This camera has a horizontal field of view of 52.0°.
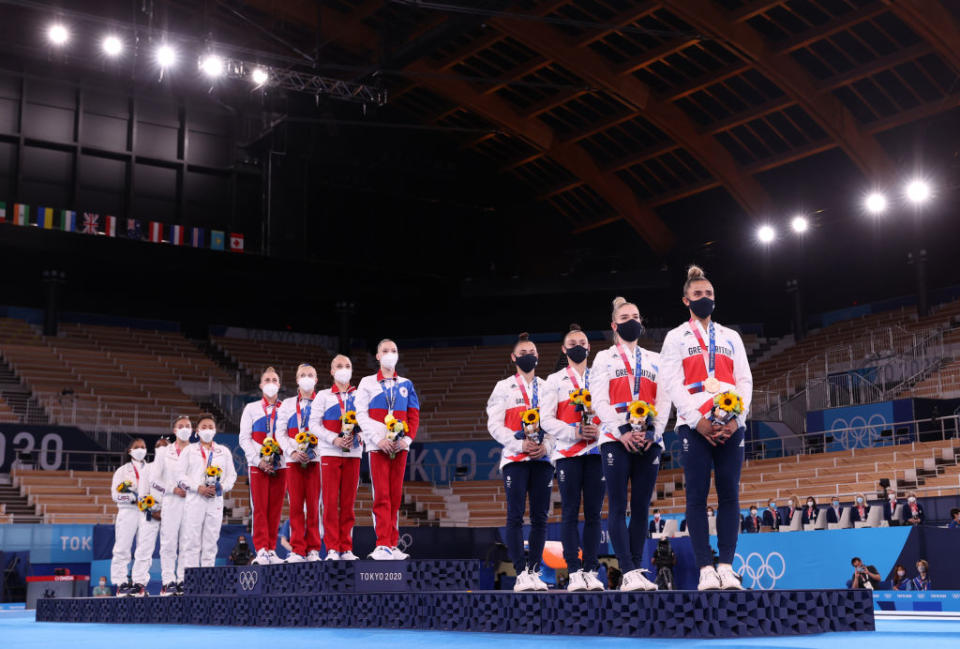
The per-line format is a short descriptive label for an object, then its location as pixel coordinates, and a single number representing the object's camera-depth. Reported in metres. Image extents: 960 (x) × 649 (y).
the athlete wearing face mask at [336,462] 9.87
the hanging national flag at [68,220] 28.75
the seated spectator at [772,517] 18.36
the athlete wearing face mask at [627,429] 7.01
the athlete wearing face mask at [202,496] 12.44
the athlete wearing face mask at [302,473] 10.30
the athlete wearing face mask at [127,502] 13.90
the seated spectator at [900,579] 14.23
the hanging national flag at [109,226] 29.25
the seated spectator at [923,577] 14.04
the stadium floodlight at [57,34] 23.28
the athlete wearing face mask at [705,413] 6.38
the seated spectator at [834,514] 17.69
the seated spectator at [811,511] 17.81
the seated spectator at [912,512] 16.22
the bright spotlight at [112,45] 22.83
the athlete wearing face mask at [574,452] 7.64
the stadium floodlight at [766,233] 29.41
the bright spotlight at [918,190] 25.20
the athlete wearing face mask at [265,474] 10.99
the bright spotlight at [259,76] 23.95
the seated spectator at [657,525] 20.50
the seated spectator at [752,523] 18.38
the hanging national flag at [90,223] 28.88
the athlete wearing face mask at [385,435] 9.30
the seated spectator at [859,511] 17.19
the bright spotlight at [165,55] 22.80
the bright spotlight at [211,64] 23.02
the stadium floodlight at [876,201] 26.62
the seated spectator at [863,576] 13.83
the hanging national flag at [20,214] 28.00
